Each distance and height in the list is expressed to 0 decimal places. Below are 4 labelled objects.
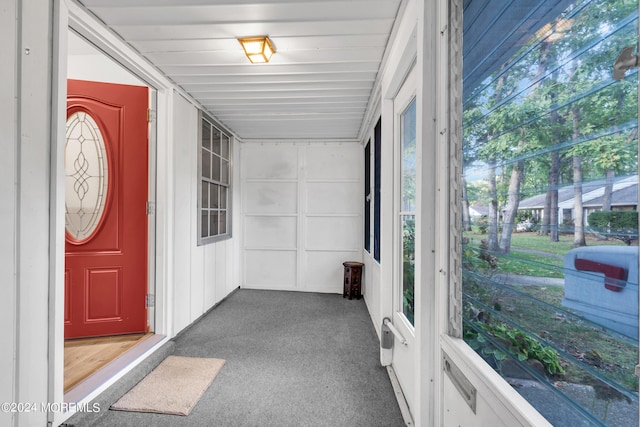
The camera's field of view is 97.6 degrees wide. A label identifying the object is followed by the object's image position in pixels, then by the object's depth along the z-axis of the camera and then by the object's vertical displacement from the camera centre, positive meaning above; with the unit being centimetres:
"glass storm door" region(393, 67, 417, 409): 186 -12
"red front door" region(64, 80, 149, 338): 255 +4
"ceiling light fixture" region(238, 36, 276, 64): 202 +124
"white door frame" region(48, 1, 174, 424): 154 +26
